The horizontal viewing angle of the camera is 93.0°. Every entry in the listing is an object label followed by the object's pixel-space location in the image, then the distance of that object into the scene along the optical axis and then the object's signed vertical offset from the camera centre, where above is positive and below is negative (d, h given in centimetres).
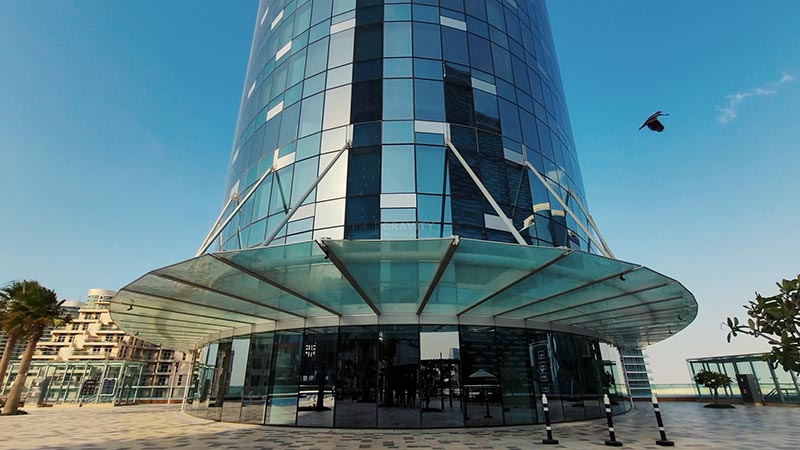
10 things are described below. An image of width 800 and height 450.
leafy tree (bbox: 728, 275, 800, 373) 1050 +136
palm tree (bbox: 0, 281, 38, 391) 2496 +338
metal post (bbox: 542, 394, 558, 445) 1105 -173
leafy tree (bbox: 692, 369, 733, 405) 2578 -59
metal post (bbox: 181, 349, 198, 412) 2468 -45
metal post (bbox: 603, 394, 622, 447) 1071 -173
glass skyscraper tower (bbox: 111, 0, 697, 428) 1159 +254
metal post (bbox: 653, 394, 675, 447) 1066 -179
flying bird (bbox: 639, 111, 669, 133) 1444 +894
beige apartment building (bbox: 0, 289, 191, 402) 8638 +601
